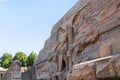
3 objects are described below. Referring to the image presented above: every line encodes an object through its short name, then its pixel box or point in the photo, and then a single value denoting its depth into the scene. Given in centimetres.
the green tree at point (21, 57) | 3120
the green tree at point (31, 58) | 3123
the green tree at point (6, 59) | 3192
